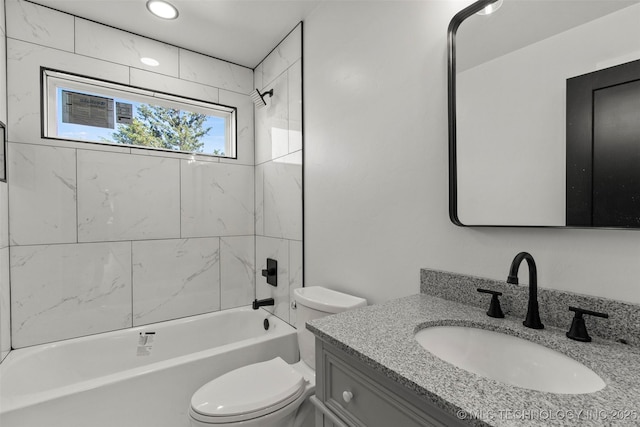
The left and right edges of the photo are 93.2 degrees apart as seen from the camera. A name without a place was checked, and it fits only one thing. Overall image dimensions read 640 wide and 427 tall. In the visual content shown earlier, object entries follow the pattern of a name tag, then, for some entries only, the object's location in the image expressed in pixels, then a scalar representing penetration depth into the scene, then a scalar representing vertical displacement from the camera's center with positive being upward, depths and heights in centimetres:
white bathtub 139 -91
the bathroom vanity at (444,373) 53 -35
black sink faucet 87 -26
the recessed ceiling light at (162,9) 189 +130
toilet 124 -81
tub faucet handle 238 -49
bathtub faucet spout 238 -72
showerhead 241 +92
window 204 +72
